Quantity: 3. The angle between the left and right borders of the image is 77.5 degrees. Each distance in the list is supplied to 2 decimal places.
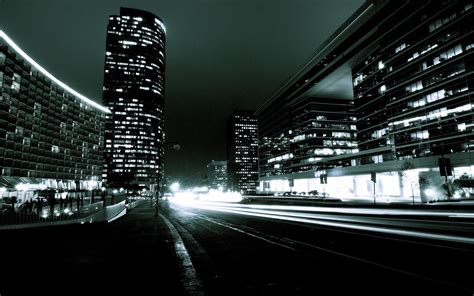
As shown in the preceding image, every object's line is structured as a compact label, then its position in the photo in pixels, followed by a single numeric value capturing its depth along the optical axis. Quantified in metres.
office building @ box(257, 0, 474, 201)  53.53
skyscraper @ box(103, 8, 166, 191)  194.38
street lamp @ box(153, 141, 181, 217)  29.22
